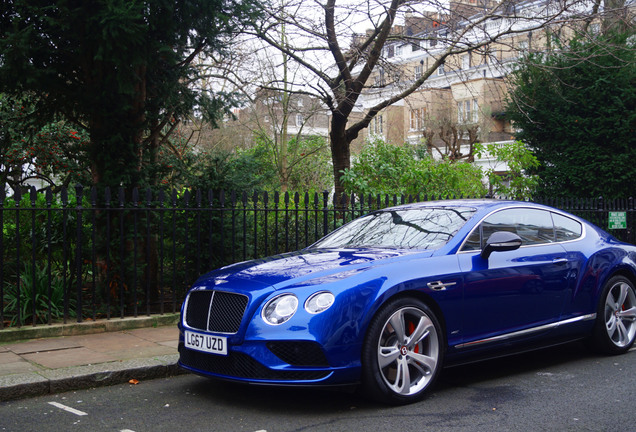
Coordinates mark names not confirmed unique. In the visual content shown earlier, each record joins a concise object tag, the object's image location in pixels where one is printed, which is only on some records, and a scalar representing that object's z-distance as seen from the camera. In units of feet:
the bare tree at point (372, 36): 39.78
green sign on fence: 39.50
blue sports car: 14.66
